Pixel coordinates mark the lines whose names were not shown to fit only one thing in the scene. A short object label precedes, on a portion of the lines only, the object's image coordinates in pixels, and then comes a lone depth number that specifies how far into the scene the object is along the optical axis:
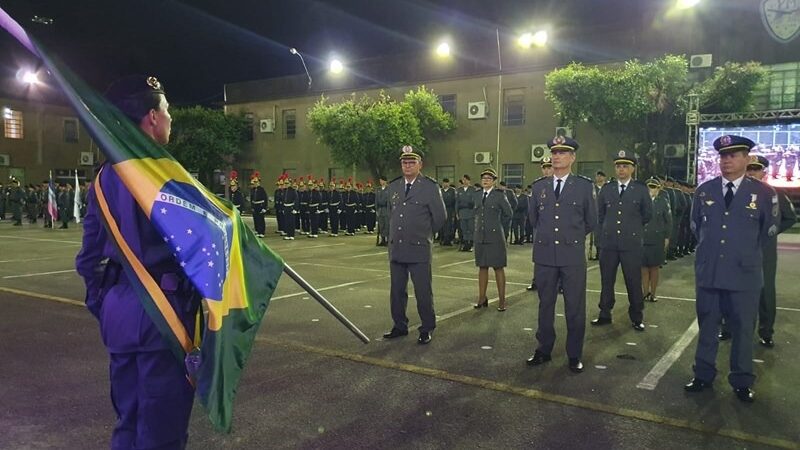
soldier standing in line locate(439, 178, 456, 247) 18.27
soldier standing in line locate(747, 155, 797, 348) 6.50
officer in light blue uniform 4.81
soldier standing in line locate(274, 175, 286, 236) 21.09
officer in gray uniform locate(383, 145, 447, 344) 6.52
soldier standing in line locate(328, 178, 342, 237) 22.28
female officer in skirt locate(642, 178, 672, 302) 9.03
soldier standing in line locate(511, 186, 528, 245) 18.84
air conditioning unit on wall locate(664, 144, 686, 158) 25.33
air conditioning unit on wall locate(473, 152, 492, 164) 31.75
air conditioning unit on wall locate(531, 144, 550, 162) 29.35
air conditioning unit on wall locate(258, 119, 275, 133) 39.84
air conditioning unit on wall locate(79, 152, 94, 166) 41.94
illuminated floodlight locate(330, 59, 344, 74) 36.69
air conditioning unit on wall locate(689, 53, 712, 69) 25.55
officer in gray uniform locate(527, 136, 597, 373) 5.59
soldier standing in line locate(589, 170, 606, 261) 14.53
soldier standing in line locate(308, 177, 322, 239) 21.34
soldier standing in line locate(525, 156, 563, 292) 10.02
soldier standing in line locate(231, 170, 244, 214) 20.52
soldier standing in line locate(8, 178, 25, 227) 25.94
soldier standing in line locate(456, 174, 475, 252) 16.61
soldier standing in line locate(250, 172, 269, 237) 20.83
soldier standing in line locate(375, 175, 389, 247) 16.05
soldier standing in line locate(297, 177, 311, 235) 21.81
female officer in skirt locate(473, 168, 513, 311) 8.31
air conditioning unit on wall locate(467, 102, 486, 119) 31.70
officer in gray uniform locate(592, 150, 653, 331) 7.52
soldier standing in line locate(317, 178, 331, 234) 22.34
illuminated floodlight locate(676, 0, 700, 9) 25.88
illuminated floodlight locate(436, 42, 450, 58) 32.66
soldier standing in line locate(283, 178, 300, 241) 20.75
